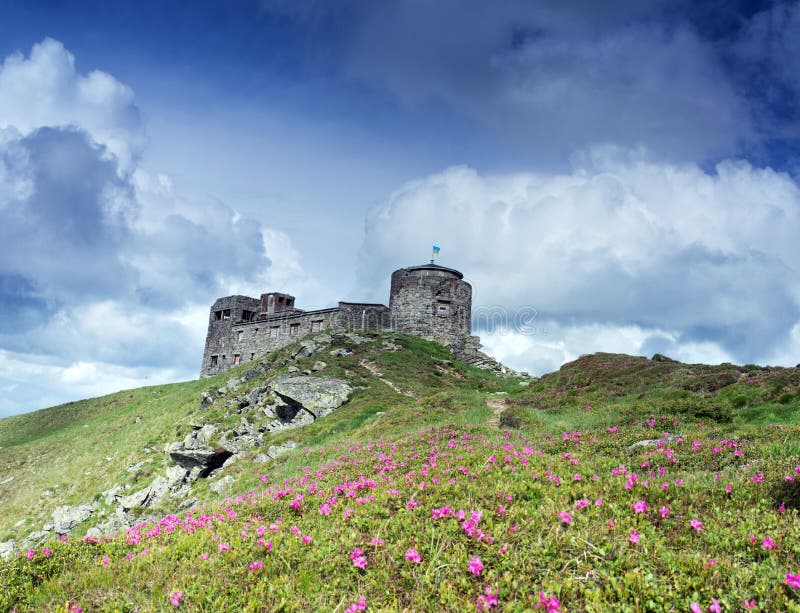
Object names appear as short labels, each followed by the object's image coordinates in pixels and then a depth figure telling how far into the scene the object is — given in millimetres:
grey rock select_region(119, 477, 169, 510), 25172
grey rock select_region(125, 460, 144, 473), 30997
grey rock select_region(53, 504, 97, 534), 24453
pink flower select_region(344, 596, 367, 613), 5517
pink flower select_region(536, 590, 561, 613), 5144
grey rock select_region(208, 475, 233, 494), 19781
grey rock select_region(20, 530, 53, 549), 23797
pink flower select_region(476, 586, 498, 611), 5379
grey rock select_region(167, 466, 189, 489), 25606
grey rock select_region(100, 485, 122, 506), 26666
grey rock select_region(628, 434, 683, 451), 11815
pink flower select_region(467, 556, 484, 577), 6008
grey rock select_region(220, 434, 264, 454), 26984
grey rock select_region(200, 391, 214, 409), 41906
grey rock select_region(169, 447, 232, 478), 25750
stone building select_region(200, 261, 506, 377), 58469
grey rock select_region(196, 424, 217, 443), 30891
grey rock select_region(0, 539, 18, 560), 23916
